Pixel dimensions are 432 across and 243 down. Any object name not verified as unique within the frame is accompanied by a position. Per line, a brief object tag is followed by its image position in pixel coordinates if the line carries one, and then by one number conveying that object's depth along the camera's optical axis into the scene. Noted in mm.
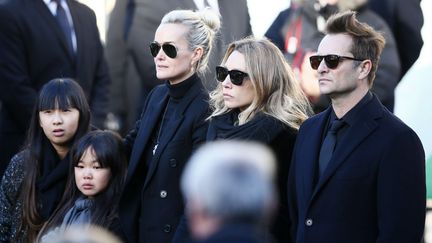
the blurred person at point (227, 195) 6141
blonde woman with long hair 11266
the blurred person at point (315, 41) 15055
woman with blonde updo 11758
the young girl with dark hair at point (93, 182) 12594
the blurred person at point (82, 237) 6148
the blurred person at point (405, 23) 15320
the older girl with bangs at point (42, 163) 13227
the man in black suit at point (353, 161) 10078
